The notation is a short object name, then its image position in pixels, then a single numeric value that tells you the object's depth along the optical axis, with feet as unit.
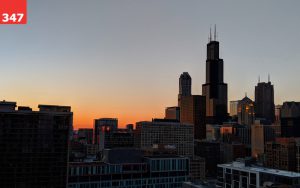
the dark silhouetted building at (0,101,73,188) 484.33
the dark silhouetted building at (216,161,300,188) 425.69
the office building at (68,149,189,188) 542.98
